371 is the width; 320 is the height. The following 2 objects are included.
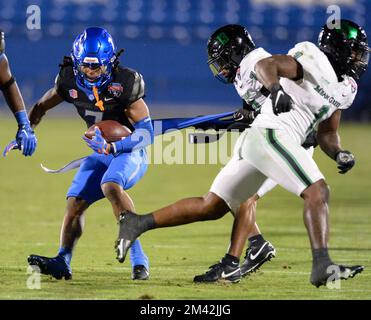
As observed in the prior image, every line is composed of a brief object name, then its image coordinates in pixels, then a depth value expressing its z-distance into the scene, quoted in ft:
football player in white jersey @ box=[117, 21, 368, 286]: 36.40
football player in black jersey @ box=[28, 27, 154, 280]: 41.50
